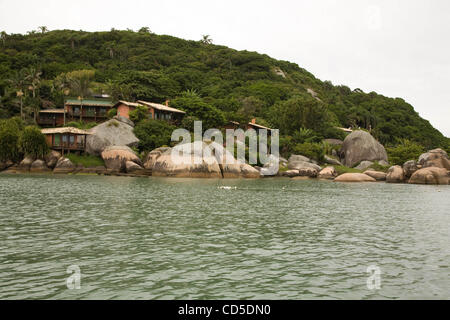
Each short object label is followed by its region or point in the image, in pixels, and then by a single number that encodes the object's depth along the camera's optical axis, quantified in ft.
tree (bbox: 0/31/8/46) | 448.24
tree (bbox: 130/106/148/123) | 223.30
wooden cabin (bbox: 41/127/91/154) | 202.28
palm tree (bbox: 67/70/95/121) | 279.49
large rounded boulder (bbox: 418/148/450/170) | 187.93
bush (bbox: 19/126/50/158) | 184.75
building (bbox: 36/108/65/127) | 243.60
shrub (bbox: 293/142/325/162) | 234.17
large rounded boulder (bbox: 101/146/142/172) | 189.88
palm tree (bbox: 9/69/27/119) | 239.09
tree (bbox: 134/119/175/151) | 207.10
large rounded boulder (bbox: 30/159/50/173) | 187.93
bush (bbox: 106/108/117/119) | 234.05
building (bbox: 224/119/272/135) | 257.75
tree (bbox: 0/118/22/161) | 185.06
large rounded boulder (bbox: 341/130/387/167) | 244.22
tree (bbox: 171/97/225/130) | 233.55
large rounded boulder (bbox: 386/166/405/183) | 191.83
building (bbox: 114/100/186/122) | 231.30
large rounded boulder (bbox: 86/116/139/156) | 202.39
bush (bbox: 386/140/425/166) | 225.76
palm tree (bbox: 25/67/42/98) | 240.32
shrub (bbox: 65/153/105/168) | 196.54
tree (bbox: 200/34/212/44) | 592.60
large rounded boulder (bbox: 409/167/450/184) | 180.55
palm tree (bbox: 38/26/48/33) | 523.70
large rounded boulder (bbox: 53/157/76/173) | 189.11
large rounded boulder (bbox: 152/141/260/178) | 183.01
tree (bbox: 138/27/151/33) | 602.44
